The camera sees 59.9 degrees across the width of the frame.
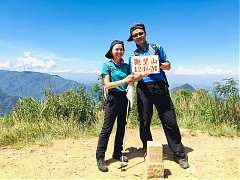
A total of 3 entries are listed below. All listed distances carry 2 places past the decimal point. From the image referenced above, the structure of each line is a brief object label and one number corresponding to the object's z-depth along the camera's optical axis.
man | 3.33
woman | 3.23
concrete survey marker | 3.17
